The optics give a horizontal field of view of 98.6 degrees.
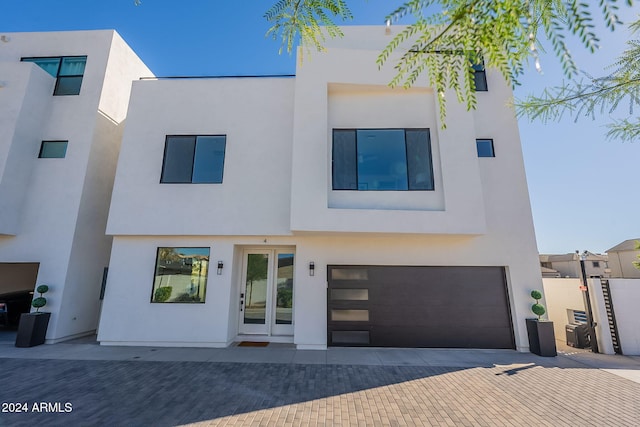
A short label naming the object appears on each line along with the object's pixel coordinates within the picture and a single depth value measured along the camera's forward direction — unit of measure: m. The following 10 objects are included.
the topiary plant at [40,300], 6.55
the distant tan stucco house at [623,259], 18.36
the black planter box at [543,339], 6.13
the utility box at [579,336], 6.76
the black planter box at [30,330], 6.43
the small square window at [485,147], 7.38
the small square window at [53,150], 7.72
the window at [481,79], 7.75
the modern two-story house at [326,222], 6.53
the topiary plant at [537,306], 6.25
